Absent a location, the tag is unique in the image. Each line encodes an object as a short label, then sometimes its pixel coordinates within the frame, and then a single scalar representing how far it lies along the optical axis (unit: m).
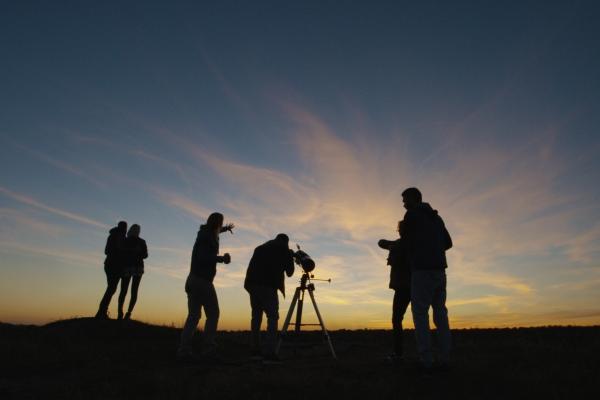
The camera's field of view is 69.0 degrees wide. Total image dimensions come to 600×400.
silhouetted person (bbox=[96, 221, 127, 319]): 11.62
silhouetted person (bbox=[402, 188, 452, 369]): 6.46
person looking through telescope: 8.69
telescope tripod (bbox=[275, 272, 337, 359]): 8.95
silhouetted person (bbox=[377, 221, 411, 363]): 7.89
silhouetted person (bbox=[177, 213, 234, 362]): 8.27
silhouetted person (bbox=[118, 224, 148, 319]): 11.77
